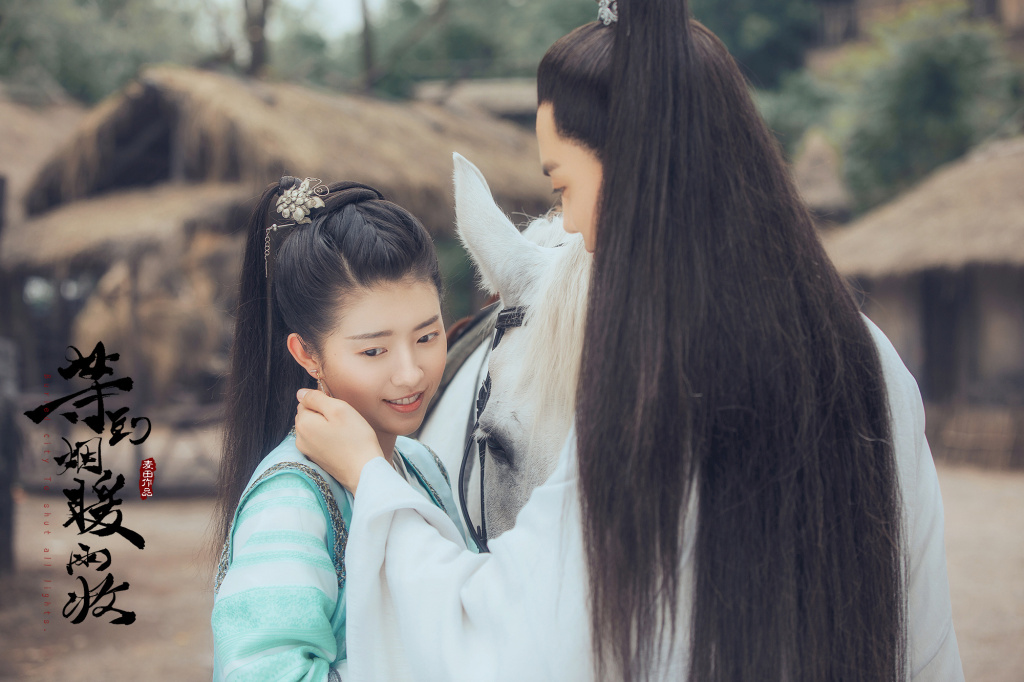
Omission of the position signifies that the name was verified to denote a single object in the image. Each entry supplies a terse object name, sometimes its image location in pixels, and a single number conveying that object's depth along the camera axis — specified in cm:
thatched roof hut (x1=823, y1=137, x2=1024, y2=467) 840
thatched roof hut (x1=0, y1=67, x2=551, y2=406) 653
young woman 86
